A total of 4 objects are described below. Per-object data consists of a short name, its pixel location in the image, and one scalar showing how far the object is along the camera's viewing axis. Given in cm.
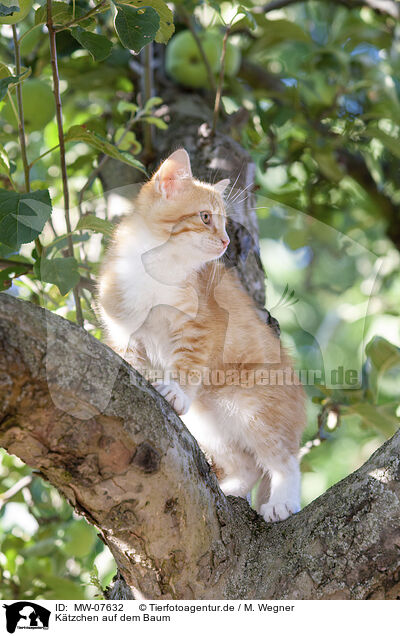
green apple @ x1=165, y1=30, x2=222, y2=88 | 173
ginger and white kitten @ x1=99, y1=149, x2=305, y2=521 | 149
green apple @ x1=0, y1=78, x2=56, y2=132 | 163
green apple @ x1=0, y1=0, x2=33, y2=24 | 142
